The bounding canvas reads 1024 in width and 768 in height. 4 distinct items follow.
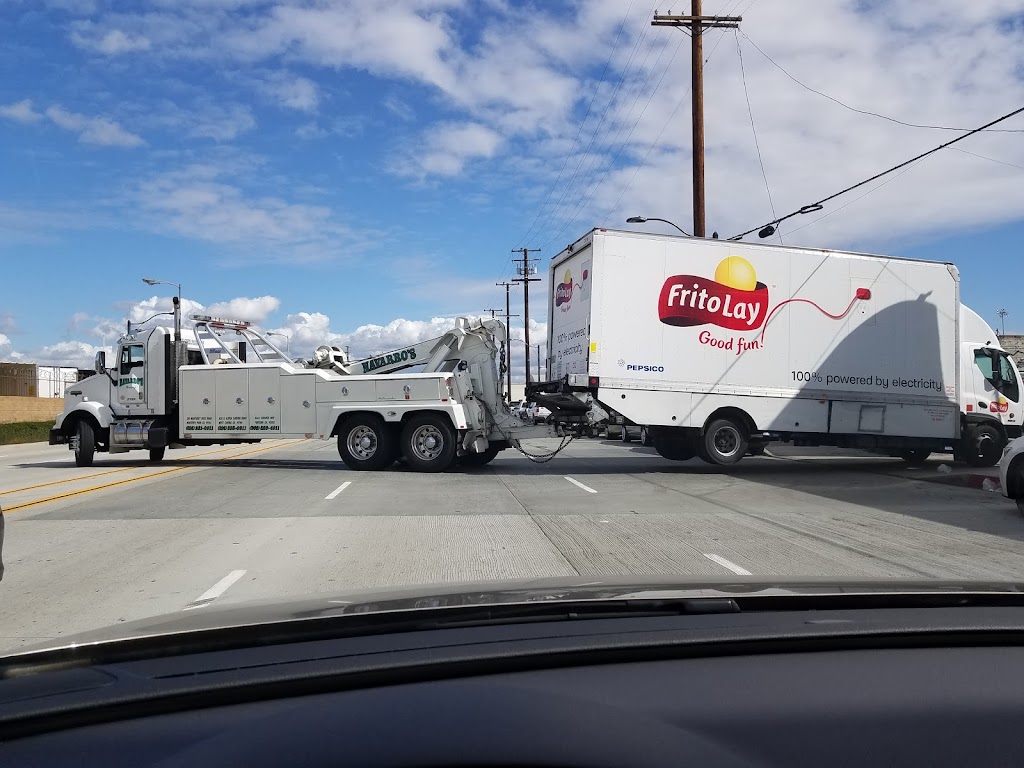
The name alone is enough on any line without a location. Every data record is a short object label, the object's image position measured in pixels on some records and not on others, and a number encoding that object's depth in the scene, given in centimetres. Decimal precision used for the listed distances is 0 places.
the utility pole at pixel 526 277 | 6444
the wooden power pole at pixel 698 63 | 2309
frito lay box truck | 1580
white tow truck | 1739
